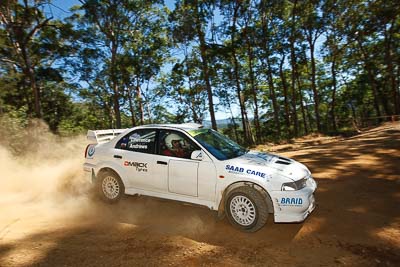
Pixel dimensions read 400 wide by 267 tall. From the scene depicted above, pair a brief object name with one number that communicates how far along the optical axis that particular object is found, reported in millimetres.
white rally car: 4172
